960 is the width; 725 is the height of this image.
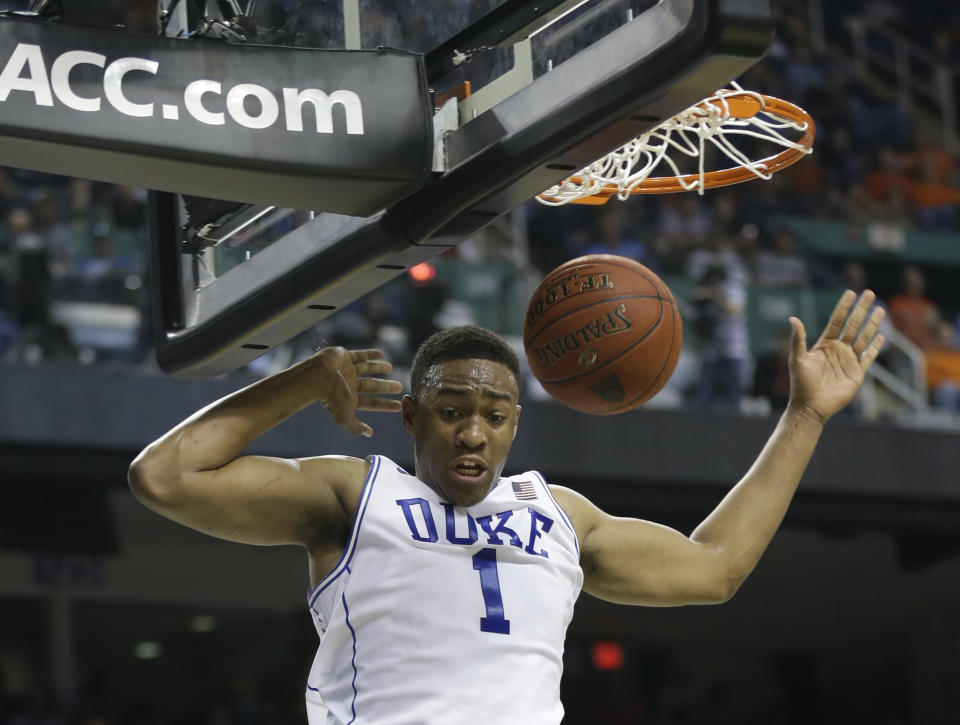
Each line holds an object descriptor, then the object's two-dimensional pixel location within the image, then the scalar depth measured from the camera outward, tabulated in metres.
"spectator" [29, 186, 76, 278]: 14.95
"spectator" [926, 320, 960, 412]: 17.52
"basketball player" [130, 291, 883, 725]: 5.07
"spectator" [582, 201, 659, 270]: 17.28
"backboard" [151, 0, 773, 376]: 4.23
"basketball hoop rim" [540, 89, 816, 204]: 6.30
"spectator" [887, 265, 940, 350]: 18.12
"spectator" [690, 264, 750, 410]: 16.39
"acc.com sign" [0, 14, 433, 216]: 4.40
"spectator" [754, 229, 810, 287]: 17.64
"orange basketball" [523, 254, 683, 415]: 6.07
